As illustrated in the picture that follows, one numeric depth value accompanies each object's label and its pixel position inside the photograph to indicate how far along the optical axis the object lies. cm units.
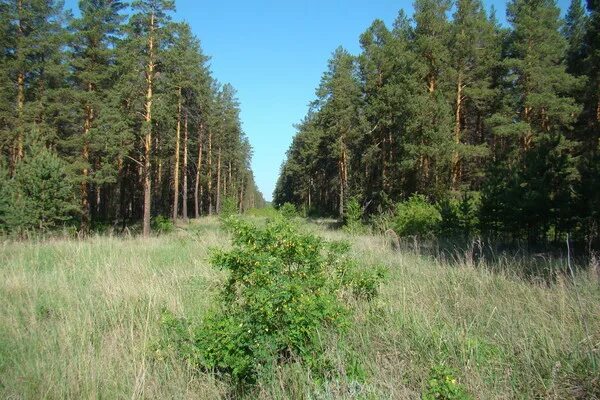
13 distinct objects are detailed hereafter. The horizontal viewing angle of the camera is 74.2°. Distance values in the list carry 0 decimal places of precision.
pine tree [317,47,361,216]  3061
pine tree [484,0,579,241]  2114
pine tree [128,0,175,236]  2020
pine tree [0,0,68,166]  2247
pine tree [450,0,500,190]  2189
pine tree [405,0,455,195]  2012
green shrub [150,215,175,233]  2402
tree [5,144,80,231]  1564
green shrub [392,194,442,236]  1677
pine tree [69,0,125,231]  2272
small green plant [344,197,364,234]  1920
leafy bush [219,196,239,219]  2514
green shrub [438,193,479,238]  1507
